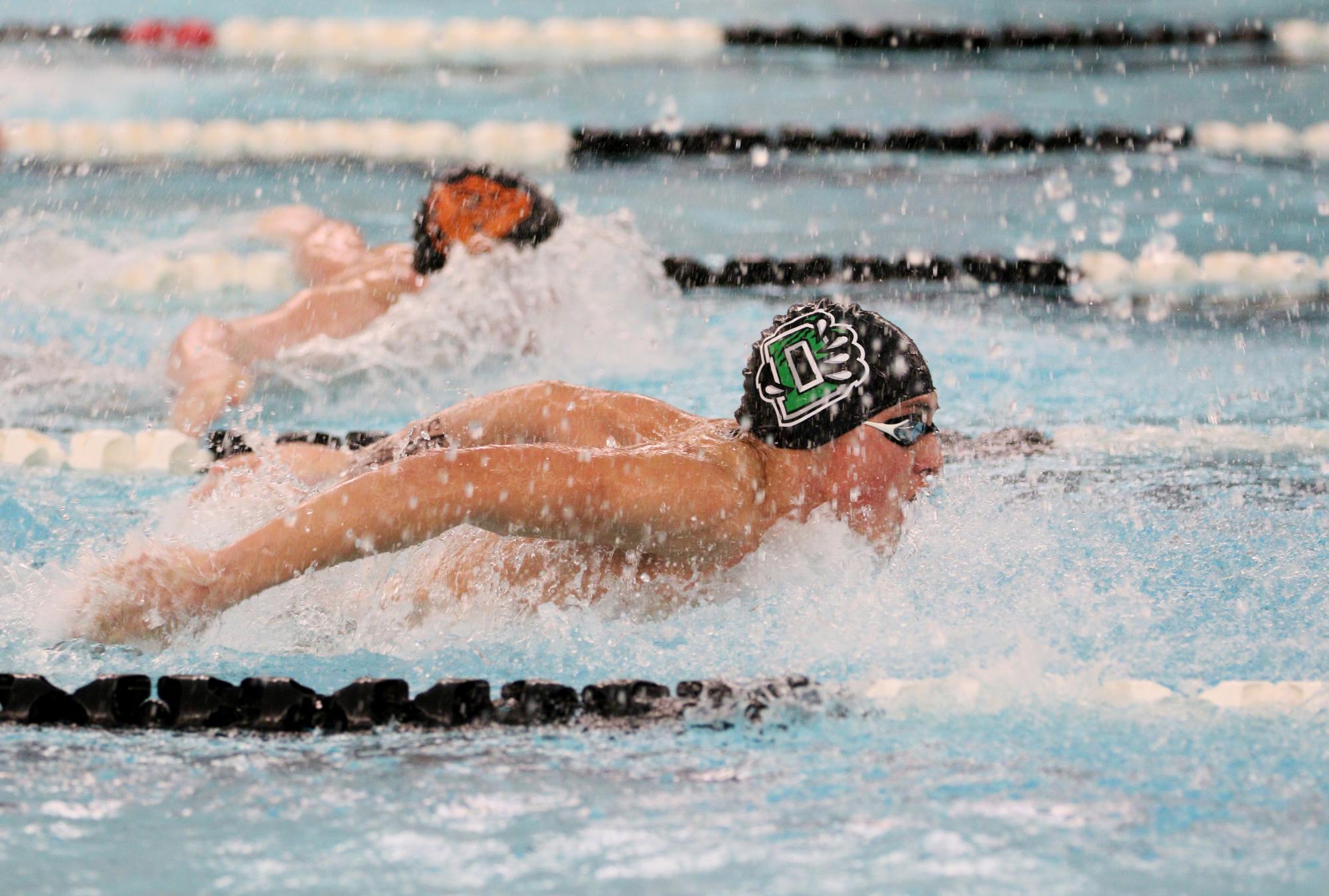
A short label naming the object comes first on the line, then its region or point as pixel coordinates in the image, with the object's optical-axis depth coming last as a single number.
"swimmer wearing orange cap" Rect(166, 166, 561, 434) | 8.48
